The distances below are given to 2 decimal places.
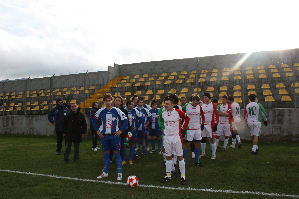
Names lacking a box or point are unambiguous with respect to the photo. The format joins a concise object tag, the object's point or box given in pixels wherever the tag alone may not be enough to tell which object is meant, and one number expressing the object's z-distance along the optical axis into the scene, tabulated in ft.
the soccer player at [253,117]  31.63
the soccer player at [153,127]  34.31
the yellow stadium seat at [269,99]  49.93
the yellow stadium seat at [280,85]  53.21
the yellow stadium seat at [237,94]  53.23
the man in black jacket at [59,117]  34.99
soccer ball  17.89
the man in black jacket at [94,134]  35.61
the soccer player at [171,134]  19.36
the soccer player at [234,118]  35.96
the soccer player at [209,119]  28.58
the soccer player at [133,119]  27.88
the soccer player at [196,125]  25.12
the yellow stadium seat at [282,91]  50.33
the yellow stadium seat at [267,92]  52.16
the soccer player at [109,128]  20.98
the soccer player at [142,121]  31.63
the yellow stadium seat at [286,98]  47.73
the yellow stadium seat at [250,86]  55.05
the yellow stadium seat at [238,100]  51.03
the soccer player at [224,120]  33.30
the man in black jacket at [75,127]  28.83
